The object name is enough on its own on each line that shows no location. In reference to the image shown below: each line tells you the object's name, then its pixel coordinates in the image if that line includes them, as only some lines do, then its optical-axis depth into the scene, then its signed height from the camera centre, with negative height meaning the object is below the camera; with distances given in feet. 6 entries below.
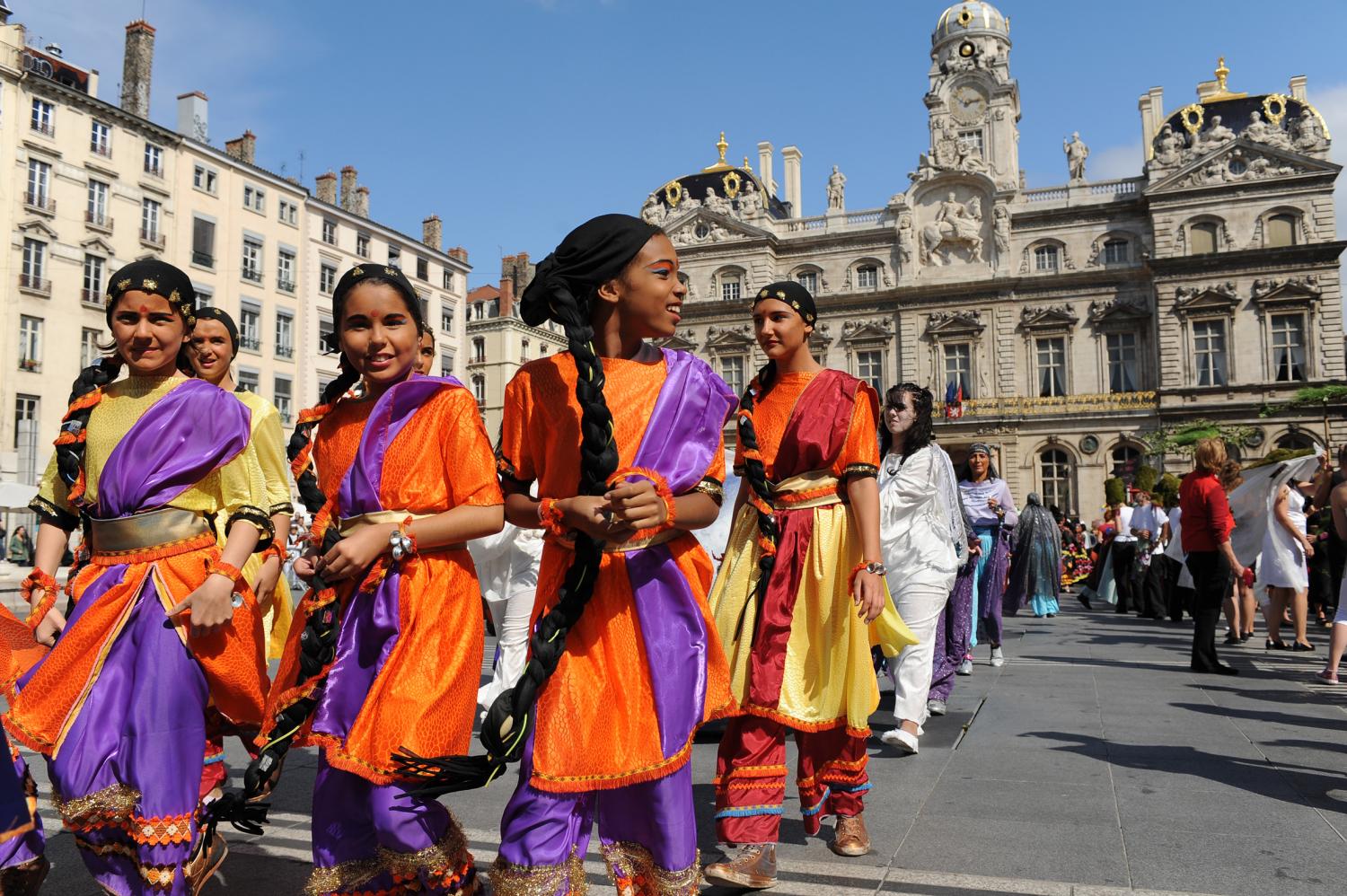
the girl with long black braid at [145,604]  9.29 -0.77
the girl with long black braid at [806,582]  12.59 -0.83
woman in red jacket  28.89 -0.83
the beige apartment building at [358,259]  138.31 +38.80
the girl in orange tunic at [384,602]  8.07 -0.68
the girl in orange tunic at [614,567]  7.79 -0.40
